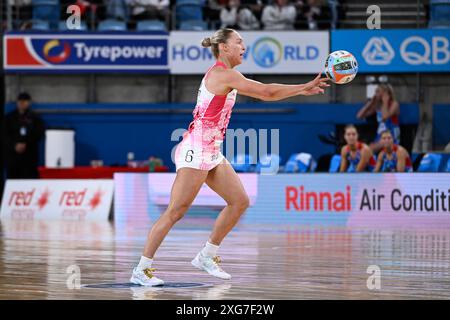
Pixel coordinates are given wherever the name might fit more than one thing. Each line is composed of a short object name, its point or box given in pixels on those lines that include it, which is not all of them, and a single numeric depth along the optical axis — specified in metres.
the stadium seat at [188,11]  24.69
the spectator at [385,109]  22.63
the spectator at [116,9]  24.59
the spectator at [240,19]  23.94
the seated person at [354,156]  20.33
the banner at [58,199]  22.11
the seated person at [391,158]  19.94
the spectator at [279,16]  23.86
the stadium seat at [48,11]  24.72
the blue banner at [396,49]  23.08
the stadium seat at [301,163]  21.25
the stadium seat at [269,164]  20.19
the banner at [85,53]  24.11
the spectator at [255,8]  24.11
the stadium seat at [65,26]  24.37
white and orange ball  9.45
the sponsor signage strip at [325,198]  19.03
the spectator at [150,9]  24.67
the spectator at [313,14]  24.05
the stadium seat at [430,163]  19.97
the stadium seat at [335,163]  20.97
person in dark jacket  23.31
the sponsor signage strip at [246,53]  23.23
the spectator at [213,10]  24.55
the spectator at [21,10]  24.91
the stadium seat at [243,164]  19.75
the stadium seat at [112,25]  24.50
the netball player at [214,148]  9.66
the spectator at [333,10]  23.92
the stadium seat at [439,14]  23.11
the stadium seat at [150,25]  24.38
